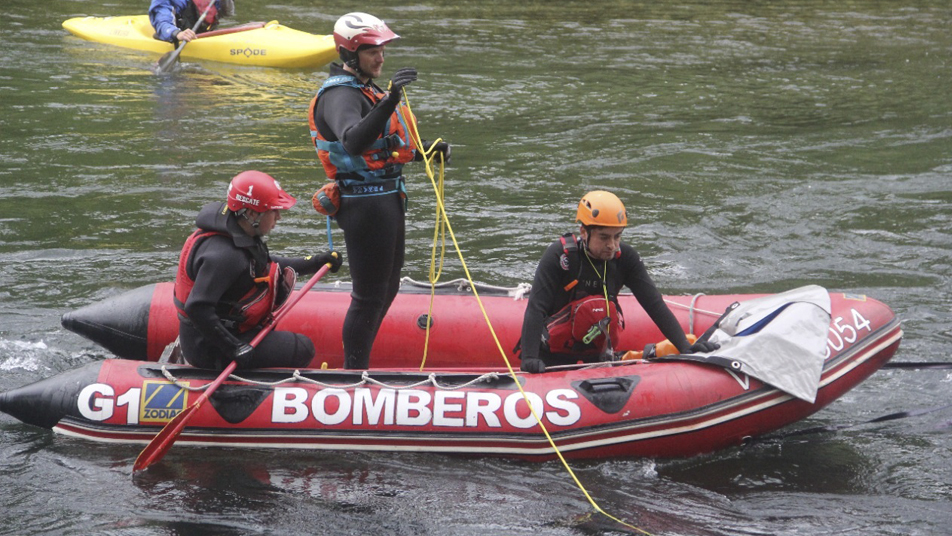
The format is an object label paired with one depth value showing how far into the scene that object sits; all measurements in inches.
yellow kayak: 1026.1
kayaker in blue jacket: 1004.6
